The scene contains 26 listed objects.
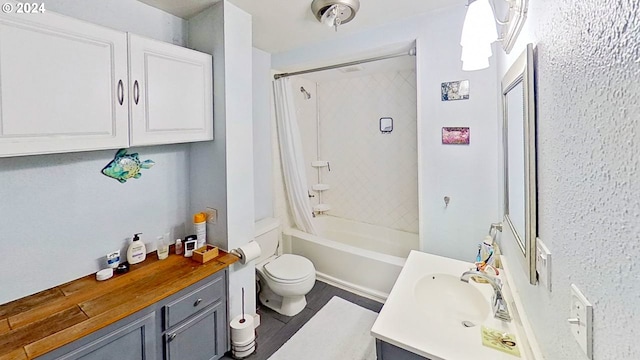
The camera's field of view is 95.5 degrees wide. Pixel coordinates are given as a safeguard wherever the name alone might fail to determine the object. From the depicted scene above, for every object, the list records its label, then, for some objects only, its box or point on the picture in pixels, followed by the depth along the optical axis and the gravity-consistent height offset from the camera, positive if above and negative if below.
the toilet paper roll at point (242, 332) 1.97 -1.05
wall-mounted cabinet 1.21 +0.47
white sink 1.07 -0.62
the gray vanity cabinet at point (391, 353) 1.09 -0.69
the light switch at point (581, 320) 0.55 -0.29
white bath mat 1.99 -1.18
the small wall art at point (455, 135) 2.02 +0.28
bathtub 2.57 -0.76
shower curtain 3.01 +0.24
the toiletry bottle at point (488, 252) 1.68 -0.45
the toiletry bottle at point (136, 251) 1.79 -0.44
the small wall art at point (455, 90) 2.00 +0.60
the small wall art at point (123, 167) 1.77 +0.09
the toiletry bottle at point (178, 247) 2.01 -0.47
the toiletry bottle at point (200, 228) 2.02 -0.34
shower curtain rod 2.31 +1.01
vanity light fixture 1.20 +0.60
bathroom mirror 0.91 +0.08
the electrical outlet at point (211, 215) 2.05 -0.25
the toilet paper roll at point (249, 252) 2.02 -0.52
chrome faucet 1.24 -0.56
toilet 2.36 -0.82
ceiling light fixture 1.85 +1.10
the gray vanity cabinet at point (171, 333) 1.30 -0.78
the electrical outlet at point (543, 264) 0.80 -0.26
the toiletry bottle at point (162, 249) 1.89 -0.45
